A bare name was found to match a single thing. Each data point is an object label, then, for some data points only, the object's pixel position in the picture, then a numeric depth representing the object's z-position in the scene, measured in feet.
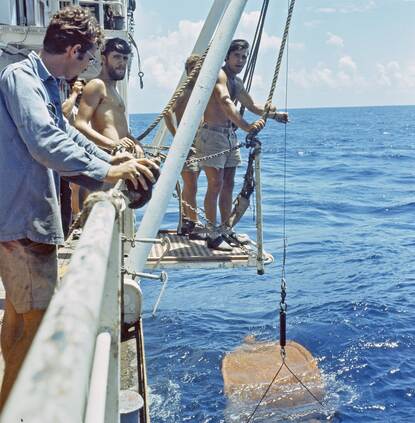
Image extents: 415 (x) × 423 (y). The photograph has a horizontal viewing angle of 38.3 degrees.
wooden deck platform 19.06
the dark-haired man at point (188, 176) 20.15
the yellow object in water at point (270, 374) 20.85
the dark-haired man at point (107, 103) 17.15
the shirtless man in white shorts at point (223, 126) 19.90
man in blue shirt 7.88
